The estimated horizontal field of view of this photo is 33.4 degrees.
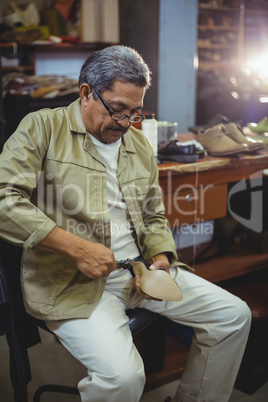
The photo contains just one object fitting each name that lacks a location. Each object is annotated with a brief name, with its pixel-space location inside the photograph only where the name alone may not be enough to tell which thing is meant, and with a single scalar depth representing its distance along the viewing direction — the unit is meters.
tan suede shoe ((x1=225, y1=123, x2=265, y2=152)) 2.38
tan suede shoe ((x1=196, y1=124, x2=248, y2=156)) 2.30
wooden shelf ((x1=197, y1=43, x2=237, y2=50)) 6.99
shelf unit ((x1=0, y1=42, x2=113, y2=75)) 5.17
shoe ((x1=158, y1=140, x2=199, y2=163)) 2.18
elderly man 1.42
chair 1.53
